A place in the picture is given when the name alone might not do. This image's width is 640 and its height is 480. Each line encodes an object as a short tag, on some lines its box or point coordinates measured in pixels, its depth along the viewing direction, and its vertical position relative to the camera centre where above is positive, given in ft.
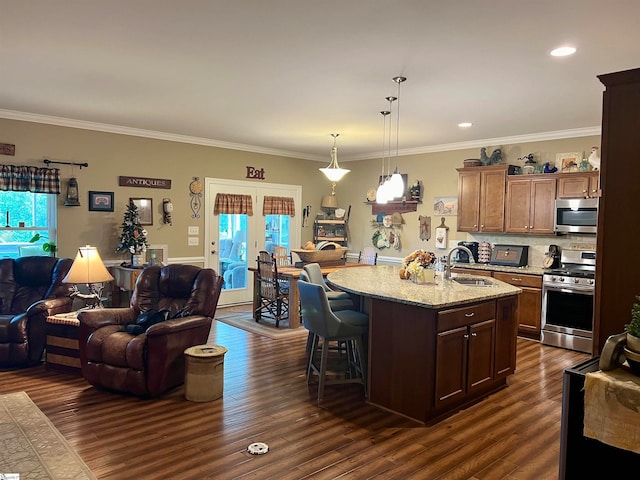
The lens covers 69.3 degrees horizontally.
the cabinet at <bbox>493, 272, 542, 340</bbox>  18.85 -3.01
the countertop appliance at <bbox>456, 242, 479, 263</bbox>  22.42 -1.16
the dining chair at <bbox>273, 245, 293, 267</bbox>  24.66 -1.63
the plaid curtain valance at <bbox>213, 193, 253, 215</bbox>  24.43 +1.06
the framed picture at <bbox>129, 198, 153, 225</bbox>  21.43 +0.58
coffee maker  19.57 -1.15
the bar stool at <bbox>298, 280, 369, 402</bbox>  11.85 -2.59
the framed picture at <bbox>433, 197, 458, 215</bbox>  23.53 +1.19
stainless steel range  17.52 -2.86
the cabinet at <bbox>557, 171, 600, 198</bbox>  18.34 +1.89
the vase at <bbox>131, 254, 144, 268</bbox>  20.02 -1.73
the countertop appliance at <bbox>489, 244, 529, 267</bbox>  20.77 -1.17
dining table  19.61 -2.75
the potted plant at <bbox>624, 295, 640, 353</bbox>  5.43 -1.18
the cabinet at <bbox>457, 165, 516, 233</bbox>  20.92 +1.48
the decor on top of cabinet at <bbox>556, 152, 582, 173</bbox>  19.35 +2.98
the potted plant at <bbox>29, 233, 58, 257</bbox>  18.15 -1.05
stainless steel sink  13.62 -1.63
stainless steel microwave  18.22 +0.66
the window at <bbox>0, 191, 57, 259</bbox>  18.28 -0.11
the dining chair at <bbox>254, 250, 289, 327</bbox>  20.10 -2.86
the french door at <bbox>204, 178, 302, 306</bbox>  24.40 -0.61
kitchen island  10.89 -2.87
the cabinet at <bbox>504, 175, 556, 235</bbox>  19.48 +1.14
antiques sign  20.96 +1.84
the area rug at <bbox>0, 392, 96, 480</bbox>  8.52 -4.63
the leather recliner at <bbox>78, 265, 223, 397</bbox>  12.01 -3.06
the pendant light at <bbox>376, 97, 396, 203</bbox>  15.11 +1.22
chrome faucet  14.21 -1.32
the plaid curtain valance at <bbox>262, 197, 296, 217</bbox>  26.43 +1.08
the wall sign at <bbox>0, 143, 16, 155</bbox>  17.71 +2.68
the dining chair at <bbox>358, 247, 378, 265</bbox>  23.90 -1.58
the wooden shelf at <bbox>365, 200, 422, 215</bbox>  25.43 +1.17
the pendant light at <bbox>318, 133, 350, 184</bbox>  19.24 +2.26
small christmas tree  20.04 -0.60
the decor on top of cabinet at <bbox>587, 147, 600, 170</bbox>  18.33 +2.91
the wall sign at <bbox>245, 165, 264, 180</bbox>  25.57 +2.85
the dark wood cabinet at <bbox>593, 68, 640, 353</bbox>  6.56 +0.34
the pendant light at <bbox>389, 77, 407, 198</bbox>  14.84 +1.33
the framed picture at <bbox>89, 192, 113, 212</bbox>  20.01 +0.83
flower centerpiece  13.43 -1.10
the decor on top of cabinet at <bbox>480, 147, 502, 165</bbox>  21.52 +3.42
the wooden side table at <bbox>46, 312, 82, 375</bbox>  13.79 -3.75
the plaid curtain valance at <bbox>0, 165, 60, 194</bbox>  17.54 +1.56
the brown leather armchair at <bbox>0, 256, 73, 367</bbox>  14.16 -2.75
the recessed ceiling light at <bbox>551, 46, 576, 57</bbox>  10.44 +4.13
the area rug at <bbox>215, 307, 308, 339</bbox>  19.21 -4.50
